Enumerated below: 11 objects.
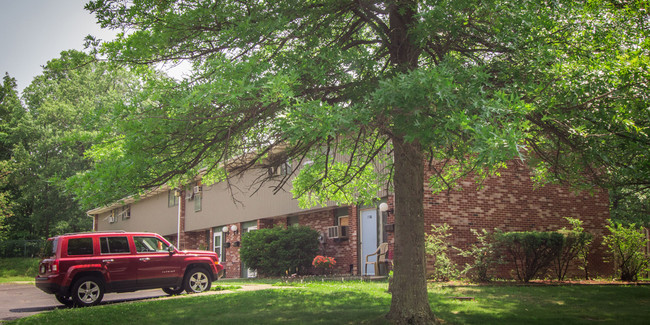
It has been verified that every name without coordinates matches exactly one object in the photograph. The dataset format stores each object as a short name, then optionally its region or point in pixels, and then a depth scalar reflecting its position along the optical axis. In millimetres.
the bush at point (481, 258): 14219
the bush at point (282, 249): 20219
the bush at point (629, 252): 15078
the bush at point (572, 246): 14836
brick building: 15688
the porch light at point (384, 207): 16688
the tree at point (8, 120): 43194
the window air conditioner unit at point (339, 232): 19398
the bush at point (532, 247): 14297
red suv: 12492
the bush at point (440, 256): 14375
